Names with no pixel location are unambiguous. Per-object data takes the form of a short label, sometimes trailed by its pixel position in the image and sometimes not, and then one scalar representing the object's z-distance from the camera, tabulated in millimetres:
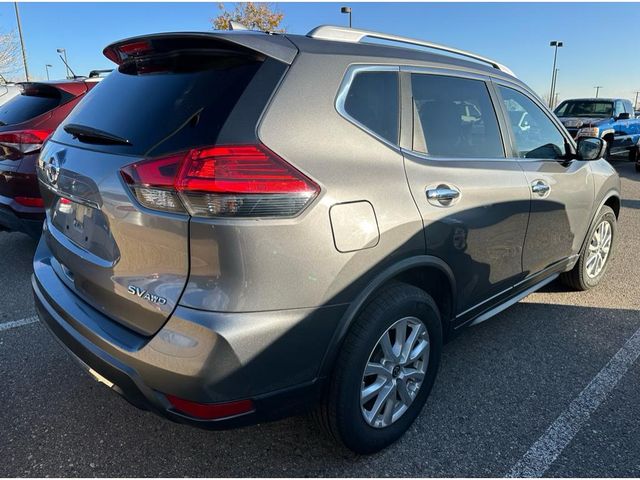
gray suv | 1616
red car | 4020
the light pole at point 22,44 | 21741
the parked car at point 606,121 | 11555
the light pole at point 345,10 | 21219
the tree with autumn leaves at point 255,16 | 21609
